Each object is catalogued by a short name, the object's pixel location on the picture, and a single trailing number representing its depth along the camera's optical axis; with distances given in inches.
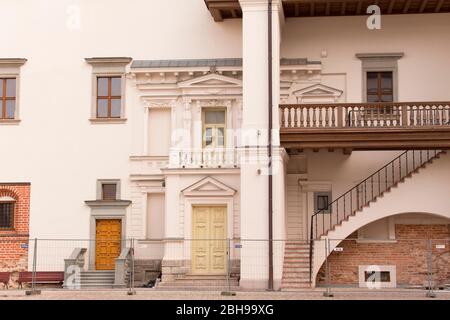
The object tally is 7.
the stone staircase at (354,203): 1081.4
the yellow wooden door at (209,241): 1124.5
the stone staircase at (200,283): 1059.9
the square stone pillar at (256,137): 1049.5
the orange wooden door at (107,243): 1197.7
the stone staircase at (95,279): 1154.0
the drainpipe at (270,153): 1042.7
